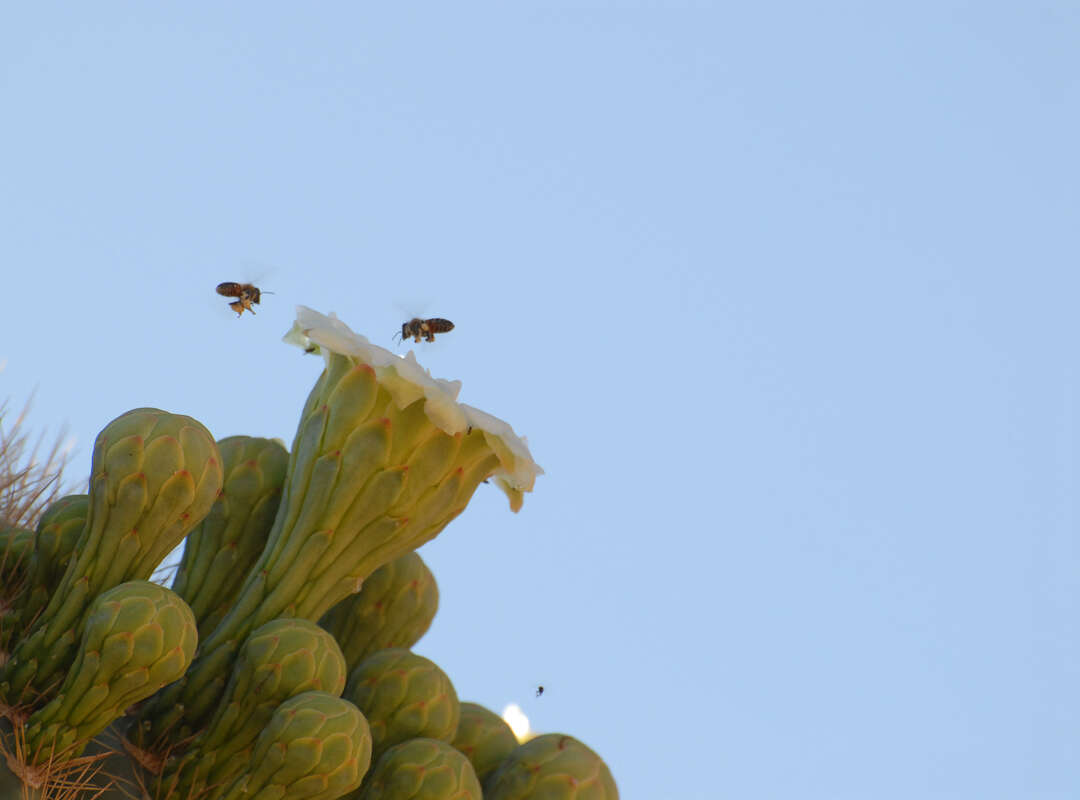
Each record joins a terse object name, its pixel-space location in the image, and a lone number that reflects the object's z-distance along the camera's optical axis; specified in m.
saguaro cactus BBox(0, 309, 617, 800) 4.20
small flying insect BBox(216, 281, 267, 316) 6.62
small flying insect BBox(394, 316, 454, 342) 6.70
